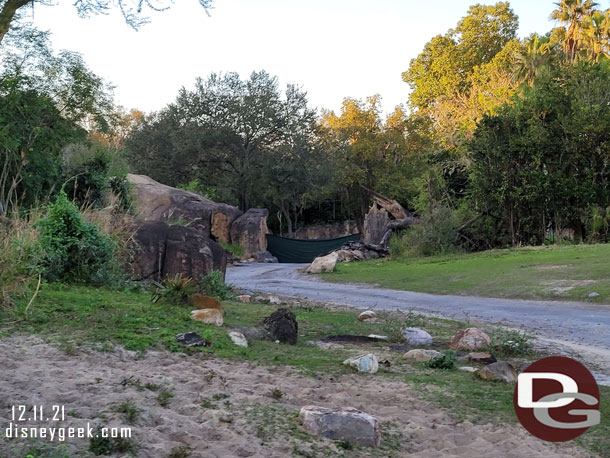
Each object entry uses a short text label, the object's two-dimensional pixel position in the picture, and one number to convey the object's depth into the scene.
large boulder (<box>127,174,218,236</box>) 32.59
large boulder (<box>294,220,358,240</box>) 53.31
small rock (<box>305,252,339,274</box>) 25.69
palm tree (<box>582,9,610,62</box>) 38.50
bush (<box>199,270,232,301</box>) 12.16
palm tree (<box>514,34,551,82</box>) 37.16
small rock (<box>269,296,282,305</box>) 12.66
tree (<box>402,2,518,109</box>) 49.19
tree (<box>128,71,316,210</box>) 41.84
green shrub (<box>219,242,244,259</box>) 36.03
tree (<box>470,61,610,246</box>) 26.83
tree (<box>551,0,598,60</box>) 40.03
